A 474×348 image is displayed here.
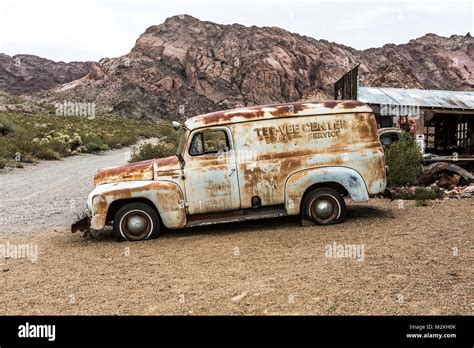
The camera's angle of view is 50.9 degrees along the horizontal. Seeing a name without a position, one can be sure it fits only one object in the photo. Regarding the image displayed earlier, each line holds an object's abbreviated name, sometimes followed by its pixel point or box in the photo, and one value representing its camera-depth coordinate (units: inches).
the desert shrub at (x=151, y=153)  658.8
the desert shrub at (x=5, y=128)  1075.9
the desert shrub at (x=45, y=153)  844.6
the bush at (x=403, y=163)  483.8
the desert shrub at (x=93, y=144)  1067.4
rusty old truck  314.0
